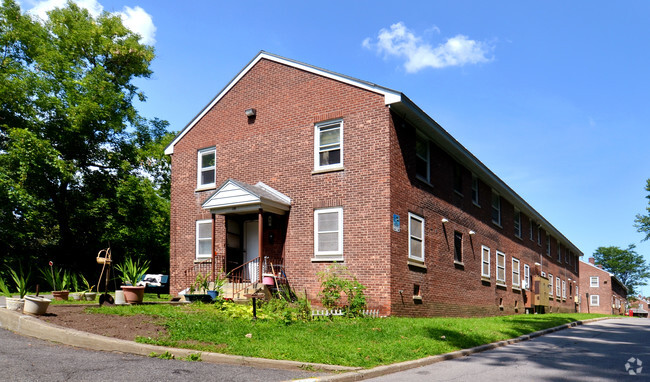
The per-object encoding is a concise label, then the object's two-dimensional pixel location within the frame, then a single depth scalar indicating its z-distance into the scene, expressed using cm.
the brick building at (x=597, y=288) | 6644
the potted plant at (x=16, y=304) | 1112
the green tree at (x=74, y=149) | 2522
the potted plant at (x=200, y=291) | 1485
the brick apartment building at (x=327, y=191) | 1481
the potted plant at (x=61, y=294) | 1463
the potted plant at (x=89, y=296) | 1539
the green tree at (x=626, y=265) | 10756
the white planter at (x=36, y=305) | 1077
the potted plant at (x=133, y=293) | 1379
